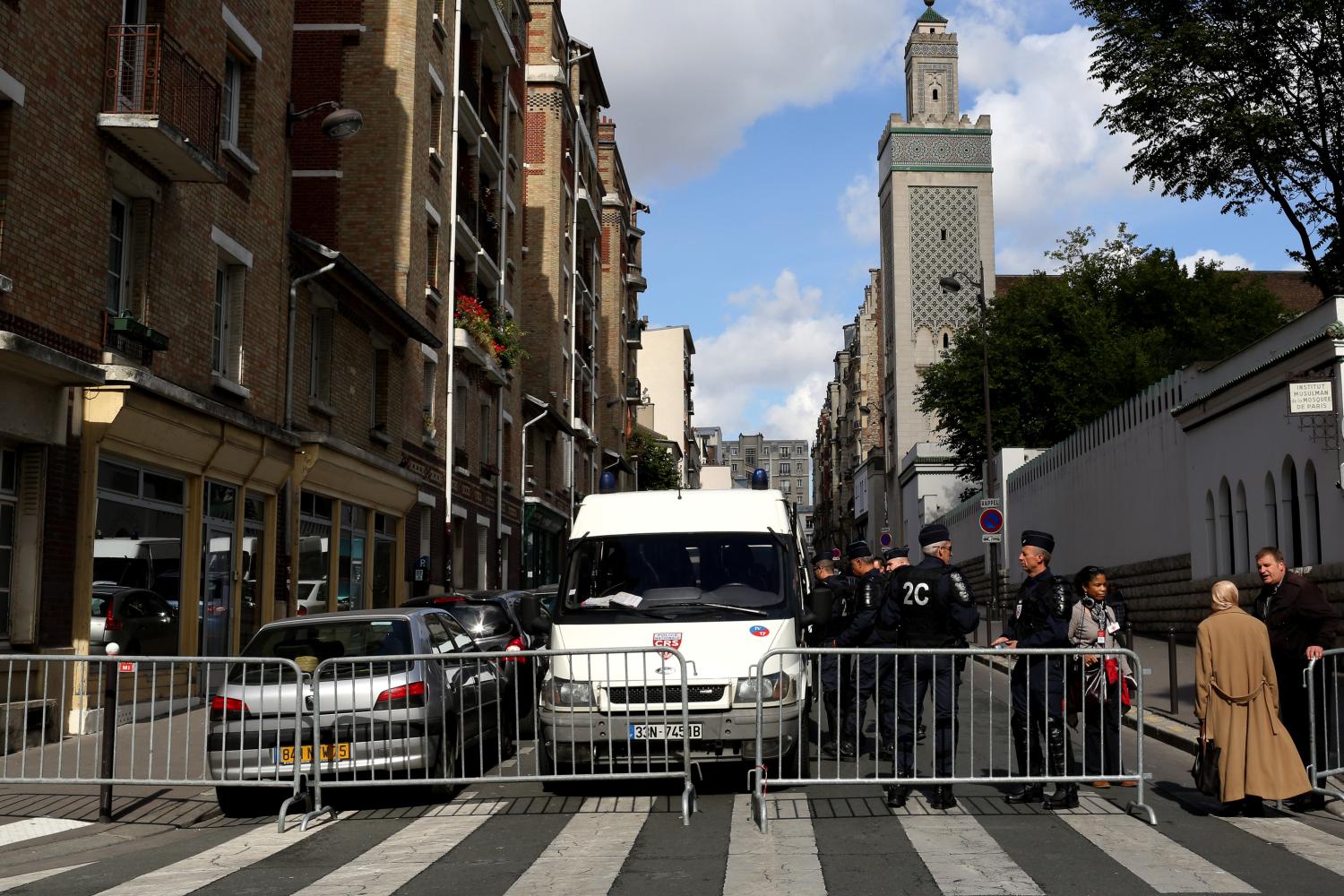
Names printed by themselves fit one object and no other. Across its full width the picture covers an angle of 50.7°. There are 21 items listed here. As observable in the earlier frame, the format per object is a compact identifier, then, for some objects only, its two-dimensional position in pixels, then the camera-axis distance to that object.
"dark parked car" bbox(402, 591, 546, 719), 15.61
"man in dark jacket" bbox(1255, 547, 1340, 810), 9.77
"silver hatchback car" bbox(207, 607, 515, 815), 9.59
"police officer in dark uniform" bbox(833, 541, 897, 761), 9.63
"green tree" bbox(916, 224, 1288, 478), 50.53
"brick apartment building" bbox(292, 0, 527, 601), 26.56
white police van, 9.69
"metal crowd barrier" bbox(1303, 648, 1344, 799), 9.55
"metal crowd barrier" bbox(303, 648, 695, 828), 9.54
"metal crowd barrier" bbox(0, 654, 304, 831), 9.62
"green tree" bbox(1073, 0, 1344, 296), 26.77
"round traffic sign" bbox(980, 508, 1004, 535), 29.14
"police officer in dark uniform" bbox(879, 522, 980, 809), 9.27
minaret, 90.19
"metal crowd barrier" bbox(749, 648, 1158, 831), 9.09
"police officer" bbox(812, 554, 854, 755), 10.26
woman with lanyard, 9.40
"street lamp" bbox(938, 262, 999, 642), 40.97
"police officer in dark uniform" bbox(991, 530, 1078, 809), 9.41
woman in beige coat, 8.83
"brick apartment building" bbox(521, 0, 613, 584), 44.34
